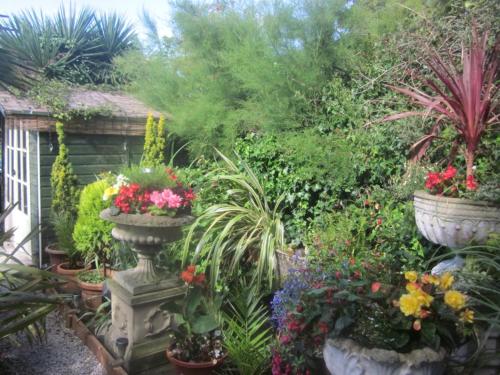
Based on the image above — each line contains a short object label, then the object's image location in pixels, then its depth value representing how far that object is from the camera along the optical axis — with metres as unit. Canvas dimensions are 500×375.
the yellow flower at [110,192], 3.22
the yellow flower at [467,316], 1.81
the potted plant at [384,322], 1.74
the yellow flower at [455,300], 1.76
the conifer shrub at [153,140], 5.89
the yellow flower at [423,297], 1.74
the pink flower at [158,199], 2.88
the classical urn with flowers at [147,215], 2.88
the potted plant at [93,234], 4.59
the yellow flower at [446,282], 1.87
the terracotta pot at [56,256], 5.07
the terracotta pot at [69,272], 4.58
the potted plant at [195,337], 2.76
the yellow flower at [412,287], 1.77
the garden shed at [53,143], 5.36
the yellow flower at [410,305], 1.73
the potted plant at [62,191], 5.34
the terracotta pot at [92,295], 4.20
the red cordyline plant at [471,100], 2.73
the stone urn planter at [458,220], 2.47
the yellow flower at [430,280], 1.86
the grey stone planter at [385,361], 1.71
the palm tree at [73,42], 7.24
